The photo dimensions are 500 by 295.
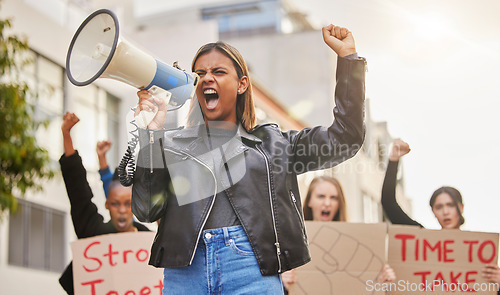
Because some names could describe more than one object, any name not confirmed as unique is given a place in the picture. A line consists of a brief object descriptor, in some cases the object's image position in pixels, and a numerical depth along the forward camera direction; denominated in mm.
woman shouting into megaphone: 2523
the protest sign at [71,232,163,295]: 4352
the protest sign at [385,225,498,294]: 4449
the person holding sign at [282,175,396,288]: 4715
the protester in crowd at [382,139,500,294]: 4418
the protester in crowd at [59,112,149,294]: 3994
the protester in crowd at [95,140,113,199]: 4504
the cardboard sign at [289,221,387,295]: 4289
